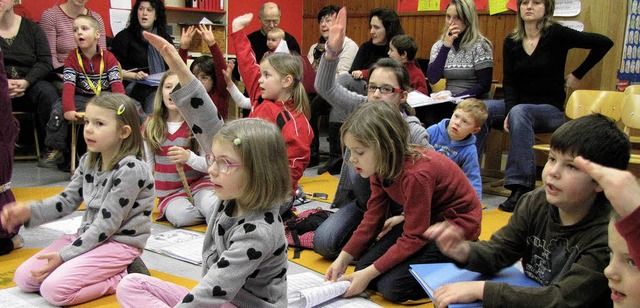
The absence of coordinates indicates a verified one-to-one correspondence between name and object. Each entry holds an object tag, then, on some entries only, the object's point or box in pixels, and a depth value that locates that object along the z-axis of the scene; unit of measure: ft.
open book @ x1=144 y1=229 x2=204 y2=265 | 8.60
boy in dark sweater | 4.75
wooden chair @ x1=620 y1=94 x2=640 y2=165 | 11.61
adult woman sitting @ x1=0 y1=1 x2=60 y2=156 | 14.56
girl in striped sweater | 10.23
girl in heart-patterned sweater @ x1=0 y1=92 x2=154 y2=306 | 6.93
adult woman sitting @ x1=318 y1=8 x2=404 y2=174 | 15.39
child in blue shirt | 10.32
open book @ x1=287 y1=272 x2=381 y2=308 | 6.62
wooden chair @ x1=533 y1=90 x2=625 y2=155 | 12.47
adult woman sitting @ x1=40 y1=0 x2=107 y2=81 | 15.72
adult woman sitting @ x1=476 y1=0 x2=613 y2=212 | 12.19
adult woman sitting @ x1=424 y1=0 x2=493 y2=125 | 13.69
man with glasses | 17.72
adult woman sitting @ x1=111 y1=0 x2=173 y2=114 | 15.72
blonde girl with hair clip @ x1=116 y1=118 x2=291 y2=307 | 5.00
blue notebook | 5.56
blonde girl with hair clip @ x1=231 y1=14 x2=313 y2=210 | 9.96
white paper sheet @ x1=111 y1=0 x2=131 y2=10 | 18.60
